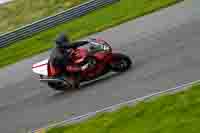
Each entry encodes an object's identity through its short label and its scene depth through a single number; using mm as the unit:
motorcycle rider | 17094
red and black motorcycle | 17578
